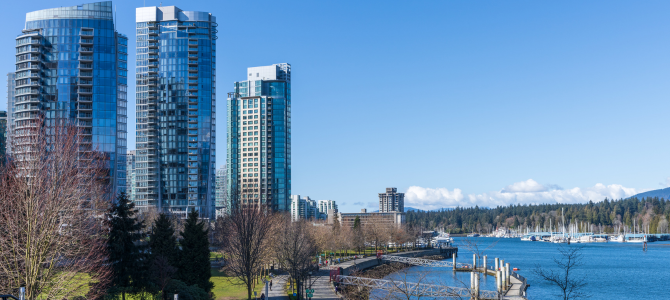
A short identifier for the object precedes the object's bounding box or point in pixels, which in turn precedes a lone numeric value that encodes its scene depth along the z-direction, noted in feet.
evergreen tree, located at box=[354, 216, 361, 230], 555.28
